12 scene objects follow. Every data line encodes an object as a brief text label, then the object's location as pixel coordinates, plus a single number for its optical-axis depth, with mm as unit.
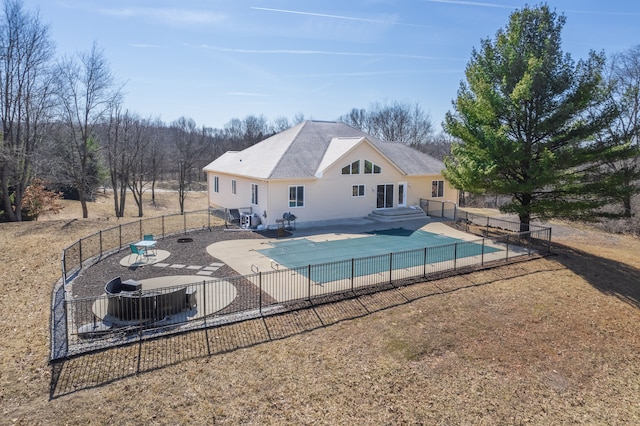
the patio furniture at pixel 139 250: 14992
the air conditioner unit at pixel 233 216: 24109
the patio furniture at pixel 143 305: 9914
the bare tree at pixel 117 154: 34000
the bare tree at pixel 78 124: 29516
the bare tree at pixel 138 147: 38156
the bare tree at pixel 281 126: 82819
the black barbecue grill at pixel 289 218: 22109
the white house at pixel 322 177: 22828
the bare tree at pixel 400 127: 66625
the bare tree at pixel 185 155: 42159
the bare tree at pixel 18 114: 25375
